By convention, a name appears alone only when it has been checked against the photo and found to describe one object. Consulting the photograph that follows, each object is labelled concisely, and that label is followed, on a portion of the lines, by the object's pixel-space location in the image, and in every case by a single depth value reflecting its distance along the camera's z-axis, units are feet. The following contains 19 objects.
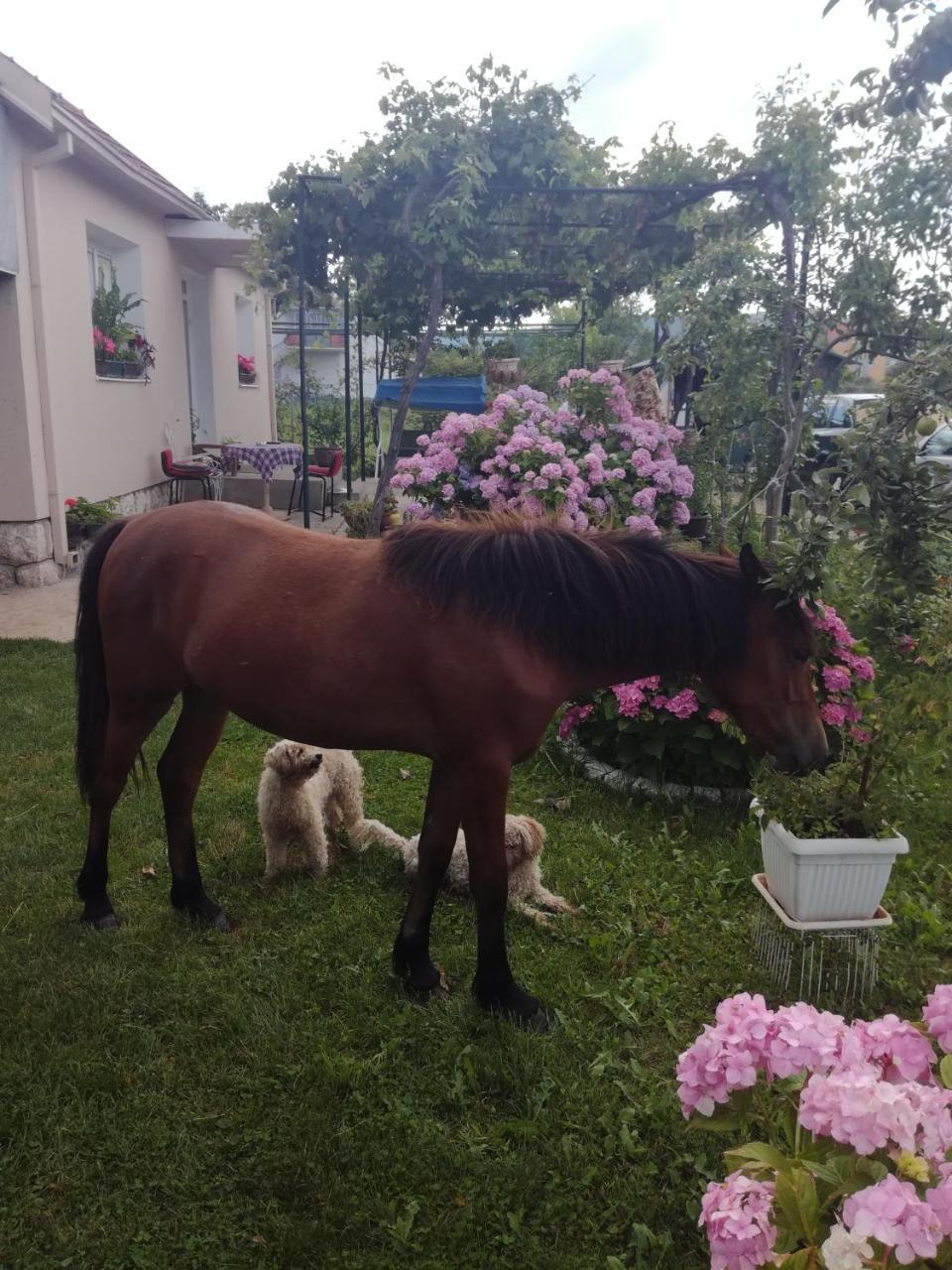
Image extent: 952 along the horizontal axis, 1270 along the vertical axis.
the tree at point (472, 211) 22.54
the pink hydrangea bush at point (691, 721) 11.97
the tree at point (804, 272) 16.25
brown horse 7.85
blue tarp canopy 38.81
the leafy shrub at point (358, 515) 29.32
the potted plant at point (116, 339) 29.40
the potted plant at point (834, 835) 8.39
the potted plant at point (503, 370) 38.65
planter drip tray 8.56
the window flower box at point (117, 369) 29.40
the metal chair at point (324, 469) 38.42
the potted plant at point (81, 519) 26.32
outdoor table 35.45
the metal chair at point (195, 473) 34.27
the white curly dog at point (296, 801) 10.50
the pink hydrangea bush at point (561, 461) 18.42
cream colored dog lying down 10.22
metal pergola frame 21.27
